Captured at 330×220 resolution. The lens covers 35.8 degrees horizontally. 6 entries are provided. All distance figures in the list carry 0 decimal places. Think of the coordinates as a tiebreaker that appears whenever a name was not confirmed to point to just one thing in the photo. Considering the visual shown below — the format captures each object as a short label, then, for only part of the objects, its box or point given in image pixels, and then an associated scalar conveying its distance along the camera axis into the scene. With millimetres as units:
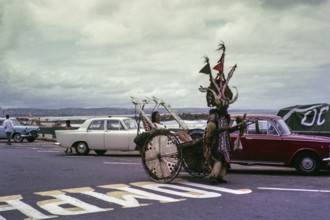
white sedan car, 19891
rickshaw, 10883
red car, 13281
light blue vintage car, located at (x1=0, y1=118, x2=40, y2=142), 32484
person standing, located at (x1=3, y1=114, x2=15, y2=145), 28375
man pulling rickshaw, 10883
